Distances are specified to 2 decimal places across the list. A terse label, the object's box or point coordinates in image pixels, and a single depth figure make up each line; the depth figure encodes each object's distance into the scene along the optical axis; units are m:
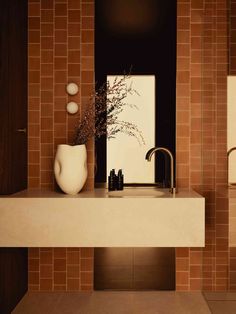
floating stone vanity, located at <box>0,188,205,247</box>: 2.47
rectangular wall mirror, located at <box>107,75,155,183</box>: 3.03
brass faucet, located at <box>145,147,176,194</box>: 2.71
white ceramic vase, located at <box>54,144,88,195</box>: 2.69
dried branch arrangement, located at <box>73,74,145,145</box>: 2.95
